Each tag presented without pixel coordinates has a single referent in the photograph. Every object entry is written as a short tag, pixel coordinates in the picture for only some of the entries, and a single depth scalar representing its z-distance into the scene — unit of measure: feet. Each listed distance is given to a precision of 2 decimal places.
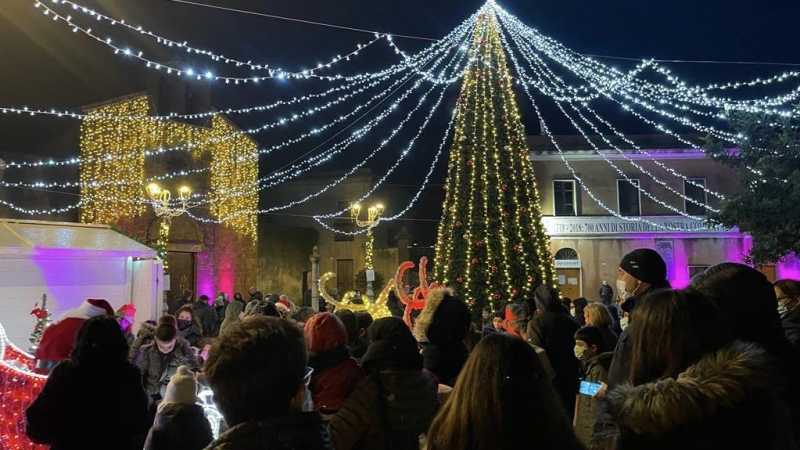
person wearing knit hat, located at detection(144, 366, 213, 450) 10.82
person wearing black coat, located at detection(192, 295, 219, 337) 39.78
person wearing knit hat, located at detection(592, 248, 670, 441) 12.06
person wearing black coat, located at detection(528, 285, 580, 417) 17.83
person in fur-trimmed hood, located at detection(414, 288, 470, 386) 12.92
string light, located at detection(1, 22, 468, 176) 40.43
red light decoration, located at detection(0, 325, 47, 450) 14.23
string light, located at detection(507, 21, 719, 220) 74.49
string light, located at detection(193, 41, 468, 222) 44.87
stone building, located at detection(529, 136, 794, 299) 78.12
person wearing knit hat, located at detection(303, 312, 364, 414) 10.03
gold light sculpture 39.39
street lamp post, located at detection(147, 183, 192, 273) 49.37
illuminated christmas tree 42.01
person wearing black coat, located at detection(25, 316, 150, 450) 10.47
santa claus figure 13.75
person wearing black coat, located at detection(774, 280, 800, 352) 14.74
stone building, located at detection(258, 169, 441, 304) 93.56
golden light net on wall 62.28
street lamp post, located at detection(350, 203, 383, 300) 56.19
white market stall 37.96
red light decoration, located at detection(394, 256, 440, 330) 35.80
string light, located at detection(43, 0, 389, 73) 26.23
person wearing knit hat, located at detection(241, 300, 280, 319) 18.62
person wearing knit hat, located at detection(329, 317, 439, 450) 8.54
